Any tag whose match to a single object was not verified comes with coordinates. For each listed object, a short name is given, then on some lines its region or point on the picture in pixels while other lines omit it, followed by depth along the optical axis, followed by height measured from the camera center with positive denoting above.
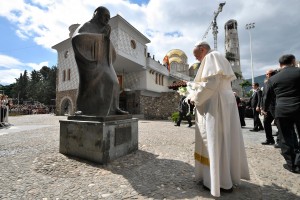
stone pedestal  3.38 -0.57
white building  18.23 +3.64
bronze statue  3.81 +0.80
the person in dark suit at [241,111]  9.42 -0.21
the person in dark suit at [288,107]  3.15 -0.01
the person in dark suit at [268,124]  5.00 -0.47
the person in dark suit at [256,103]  6.81 +0.15
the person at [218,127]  2.26 -0.24
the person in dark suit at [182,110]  9.93 -0.15
